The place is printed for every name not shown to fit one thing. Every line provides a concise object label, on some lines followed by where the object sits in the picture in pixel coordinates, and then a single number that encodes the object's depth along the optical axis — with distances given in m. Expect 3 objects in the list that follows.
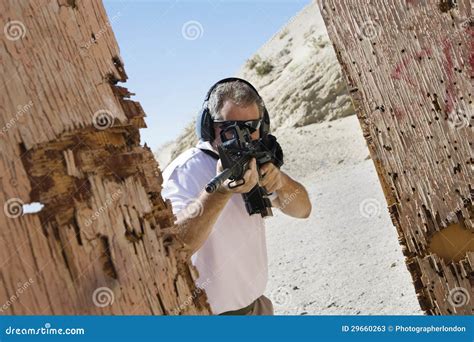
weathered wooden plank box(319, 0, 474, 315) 1.21
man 2.14
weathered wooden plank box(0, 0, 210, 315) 0.83
